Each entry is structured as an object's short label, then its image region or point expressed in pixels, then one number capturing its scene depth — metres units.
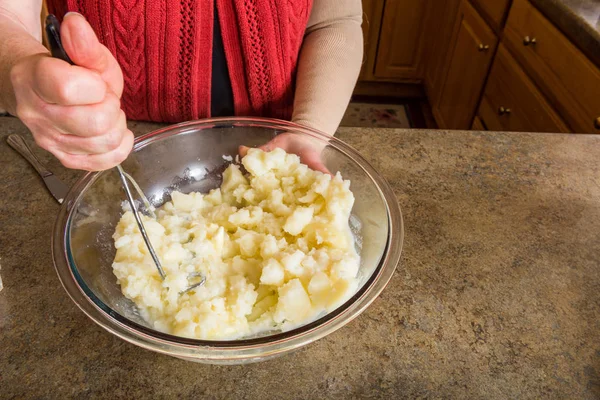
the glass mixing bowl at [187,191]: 0.54
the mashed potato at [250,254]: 0.62
